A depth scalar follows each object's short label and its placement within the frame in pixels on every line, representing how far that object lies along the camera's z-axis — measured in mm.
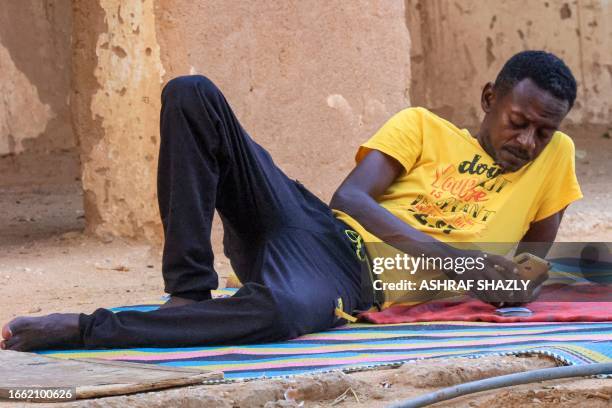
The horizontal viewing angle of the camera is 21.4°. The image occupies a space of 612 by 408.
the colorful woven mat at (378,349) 3978
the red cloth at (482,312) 4859
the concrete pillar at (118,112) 7635
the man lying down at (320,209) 4295
